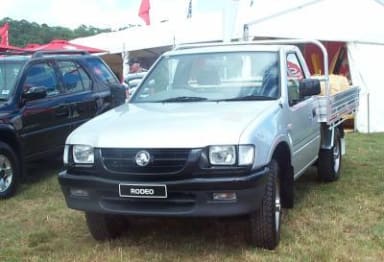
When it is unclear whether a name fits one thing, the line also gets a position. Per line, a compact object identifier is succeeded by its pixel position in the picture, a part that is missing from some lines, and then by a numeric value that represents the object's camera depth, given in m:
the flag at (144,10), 22.97
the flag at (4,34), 21.70
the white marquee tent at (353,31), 13.44
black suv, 7.21
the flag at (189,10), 22.80
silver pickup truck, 4.45
